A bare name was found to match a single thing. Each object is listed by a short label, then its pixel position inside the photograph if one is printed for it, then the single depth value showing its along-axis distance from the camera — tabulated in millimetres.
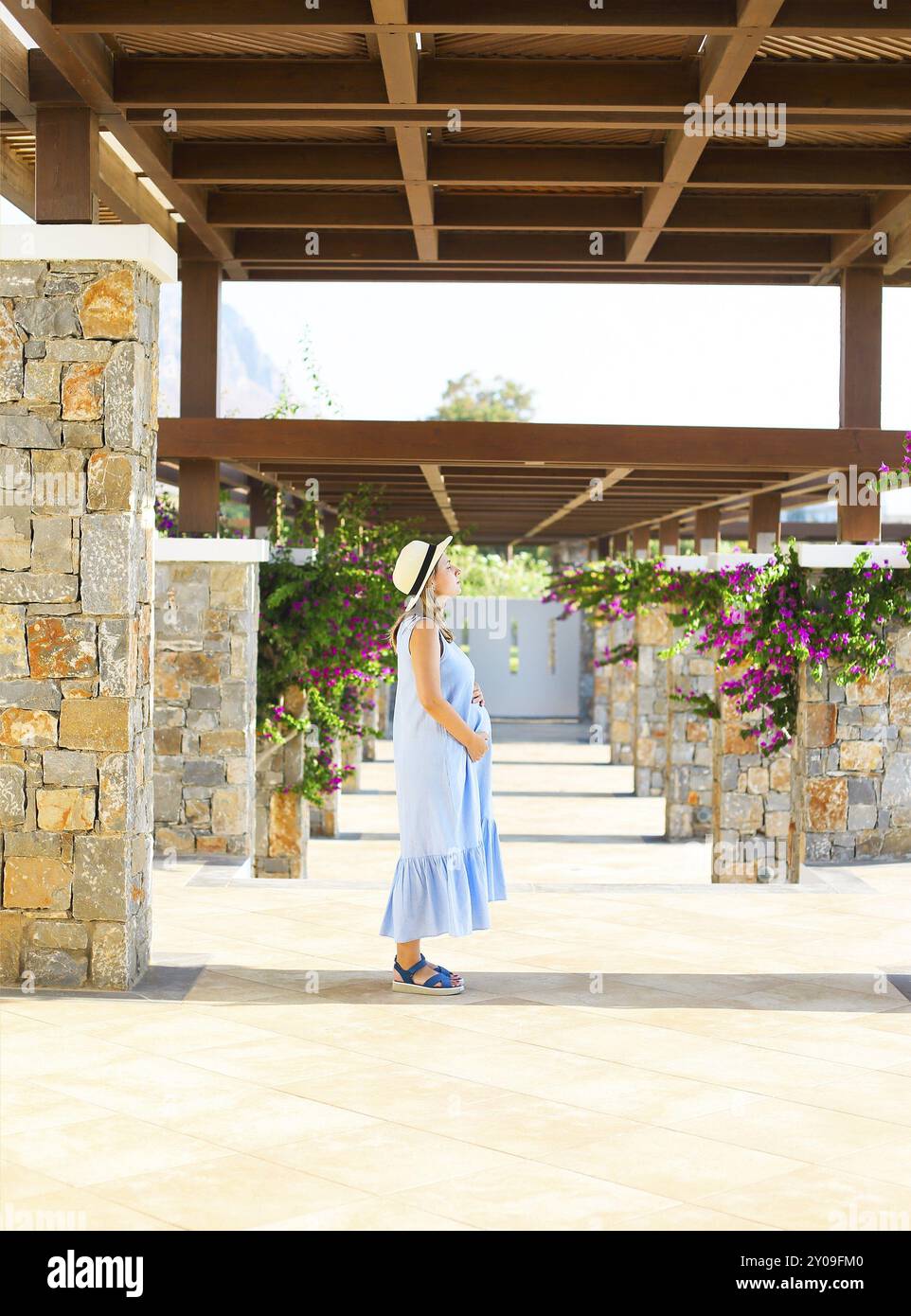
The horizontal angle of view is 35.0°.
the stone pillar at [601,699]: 25312
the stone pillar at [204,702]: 9133
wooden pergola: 5176
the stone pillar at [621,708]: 22000
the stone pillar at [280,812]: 11477
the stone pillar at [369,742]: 22005
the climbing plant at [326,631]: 10789
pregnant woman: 5305
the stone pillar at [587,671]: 28719
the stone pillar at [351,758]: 17469
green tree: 71688
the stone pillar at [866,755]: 9211
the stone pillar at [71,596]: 5363
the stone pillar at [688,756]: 14812
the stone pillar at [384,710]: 25016
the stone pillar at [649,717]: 18281
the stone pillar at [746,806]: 12328
